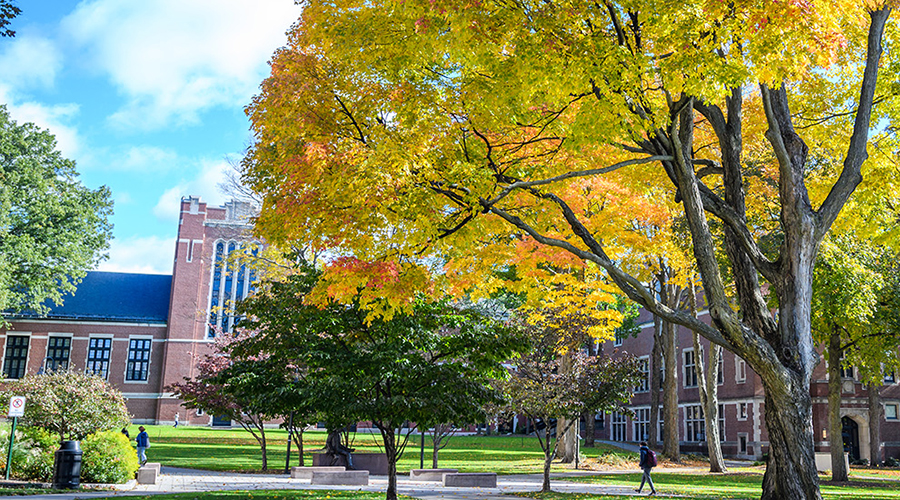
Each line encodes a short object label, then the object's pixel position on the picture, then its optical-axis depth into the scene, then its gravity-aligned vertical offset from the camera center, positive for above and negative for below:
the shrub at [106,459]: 17.34 -2.19
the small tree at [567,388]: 18.41 -0.12
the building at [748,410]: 36.81 -1.02
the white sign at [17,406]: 16.27 -0.95
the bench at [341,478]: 18.80 -2.63
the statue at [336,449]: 22.58 -2.29
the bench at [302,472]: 20.50 -2.74
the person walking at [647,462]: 18.73 -1.91
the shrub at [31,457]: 17.05 -2.16
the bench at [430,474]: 21.30 -2.78
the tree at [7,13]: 10.26 +4.88
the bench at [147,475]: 18.44 -2.67
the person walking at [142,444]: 23.41 -2.44
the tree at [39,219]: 40.62 +8.40
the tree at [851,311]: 21.97 +2.58
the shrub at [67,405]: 20.27 -1.10
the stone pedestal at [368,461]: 23.02 -2.69
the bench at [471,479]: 19.03 -2.57
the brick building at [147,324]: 54.38 +3.22
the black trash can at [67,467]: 15.66 -2.17
